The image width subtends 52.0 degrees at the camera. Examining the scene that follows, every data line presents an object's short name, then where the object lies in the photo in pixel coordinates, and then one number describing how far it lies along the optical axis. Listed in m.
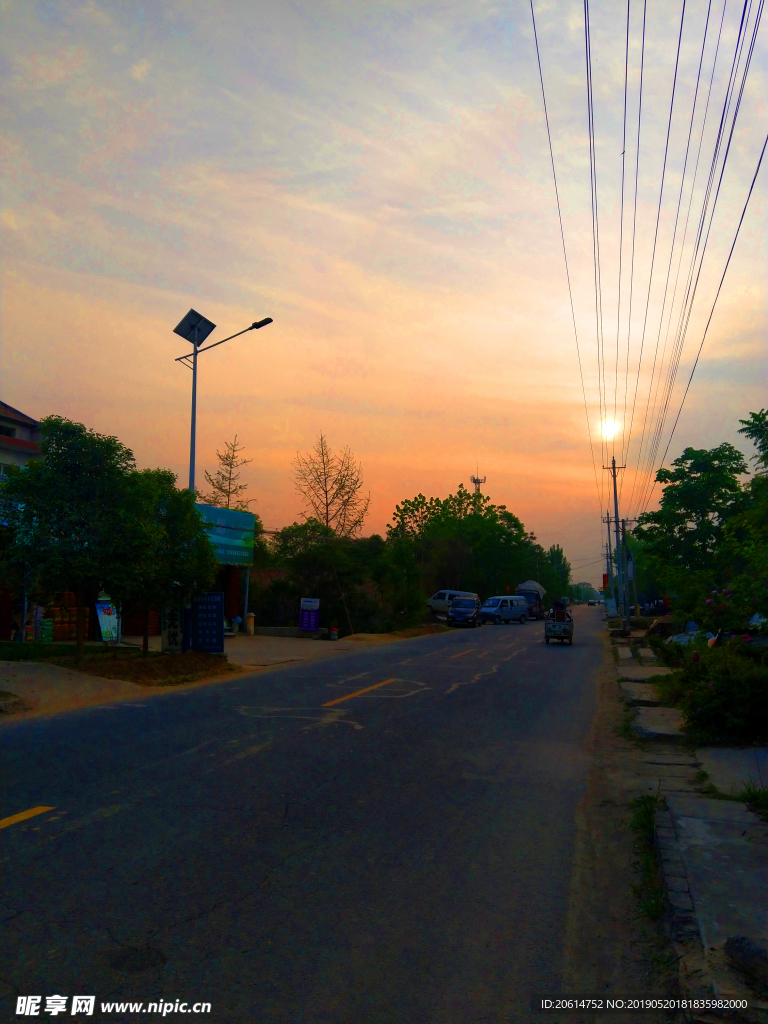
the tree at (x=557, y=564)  185.55
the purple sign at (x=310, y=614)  35.84
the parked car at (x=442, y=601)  60.09
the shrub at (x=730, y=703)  10.41
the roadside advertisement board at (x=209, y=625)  20.81
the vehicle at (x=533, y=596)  73.12
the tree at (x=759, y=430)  14.40
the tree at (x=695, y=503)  39.22
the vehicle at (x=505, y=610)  57.38
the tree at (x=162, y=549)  16.69
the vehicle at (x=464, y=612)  50.97
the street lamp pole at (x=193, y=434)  21.67
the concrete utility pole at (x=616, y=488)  52.10
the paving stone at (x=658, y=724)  11.18
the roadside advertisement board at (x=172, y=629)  20.89
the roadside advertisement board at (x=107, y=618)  23.31
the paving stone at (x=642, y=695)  14.36
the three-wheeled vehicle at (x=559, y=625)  33.81
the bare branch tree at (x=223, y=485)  54.97
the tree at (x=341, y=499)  49.44
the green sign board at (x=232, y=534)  32.66
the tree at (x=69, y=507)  15.92
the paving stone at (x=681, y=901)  4.76
